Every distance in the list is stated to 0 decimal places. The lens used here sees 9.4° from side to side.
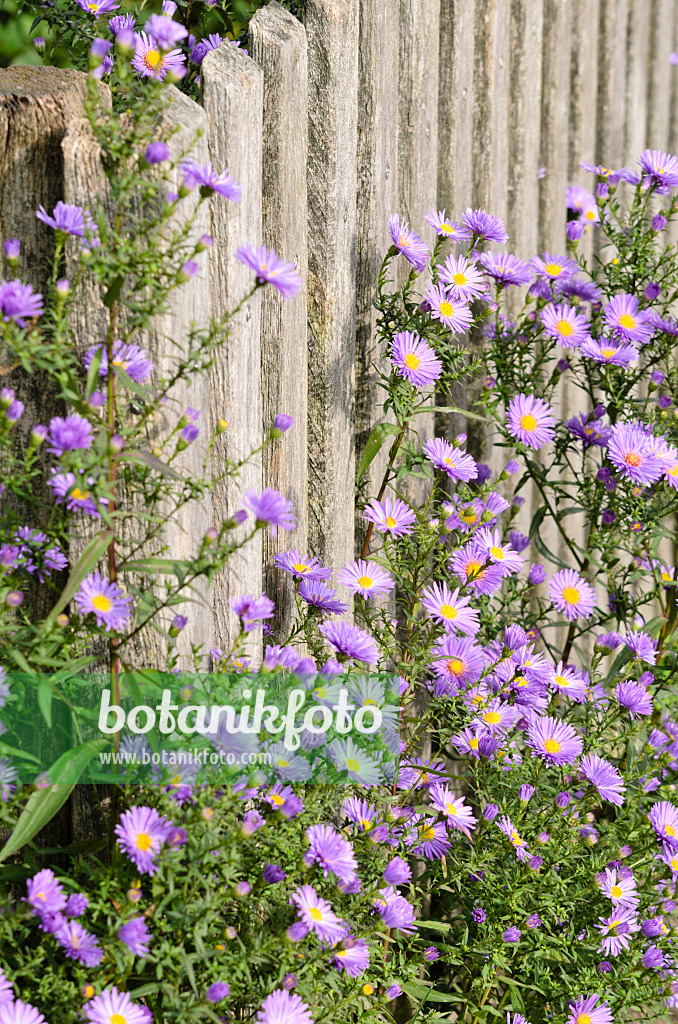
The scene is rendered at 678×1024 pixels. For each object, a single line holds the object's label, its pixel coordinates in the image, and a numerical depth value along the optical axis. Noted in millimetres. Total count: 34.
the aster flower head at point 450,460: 2730
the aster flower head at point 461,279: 2744
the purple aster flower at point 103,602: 2534
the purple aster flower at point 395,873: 2576
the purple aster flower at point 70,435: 2509
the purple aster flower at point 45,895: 2491
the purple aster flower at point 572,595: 2824
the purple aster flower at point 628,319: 2839
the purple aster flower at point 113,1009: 2488
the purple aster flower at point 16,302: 2500
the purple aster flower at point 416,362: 2717
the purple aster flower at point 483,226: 2770
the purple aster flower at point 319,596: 2640
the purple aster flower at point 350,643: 2598
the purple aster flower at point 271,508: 2550
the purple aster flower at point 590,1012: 2647
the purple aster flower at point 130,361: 2546
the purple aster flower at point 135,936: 2490
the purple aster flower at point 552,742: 2696
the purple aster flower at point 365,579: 2684
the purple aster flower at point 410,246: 2710
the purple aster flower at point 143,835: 2497
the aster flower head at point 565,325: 2822
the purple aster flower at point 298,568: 2652
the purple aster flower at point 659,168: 2862
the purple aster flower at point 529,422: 2810
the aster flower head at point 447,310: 2723
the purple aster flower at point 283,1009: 2508
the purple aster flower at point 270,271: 2550
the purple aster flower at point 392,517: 2703
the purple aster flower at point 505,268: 2788
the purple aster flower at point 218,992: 2492
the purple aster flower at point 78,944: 2494
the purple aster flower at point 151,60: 2608
